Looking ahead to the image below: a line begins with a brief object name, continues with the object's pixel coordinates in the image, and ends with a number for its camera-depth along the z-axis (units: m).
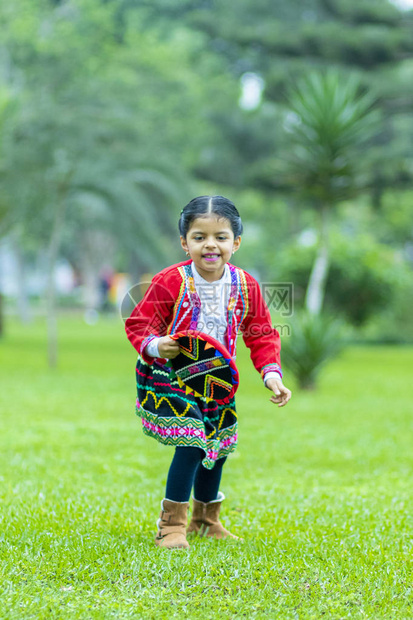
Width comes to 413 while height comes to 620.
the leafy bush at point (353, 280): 16.75
